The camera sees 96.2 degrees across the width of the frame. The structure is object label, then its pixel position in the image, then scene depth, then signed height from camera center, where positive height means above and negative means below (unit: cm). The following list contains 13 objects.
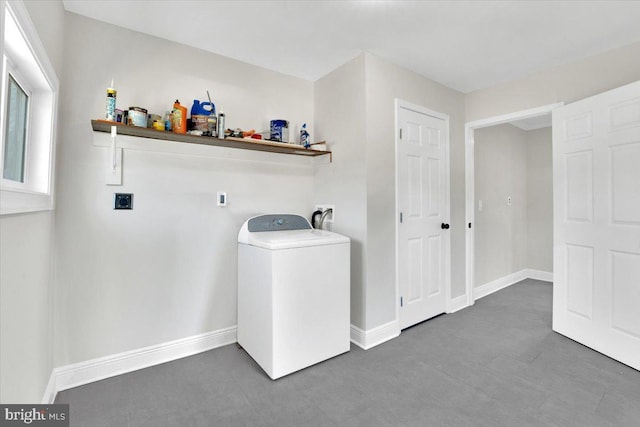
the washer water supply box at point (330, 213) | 269 +4
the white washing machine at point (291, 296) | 191 -57
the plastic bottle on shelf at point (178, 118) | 205 +70
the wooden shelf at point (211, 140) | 187 +58
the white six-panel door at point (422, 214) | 267 +2
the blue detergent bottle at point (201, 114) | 213 +79
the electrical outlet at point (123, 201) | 198 +11
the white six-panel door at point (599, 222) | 208 -4
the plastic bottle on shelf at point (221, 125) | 216 +69
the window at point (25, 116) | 107 +52
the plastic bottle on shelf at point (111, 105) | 181 +70
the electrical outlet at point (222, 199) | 237 +14
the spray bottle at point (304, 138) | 266 +73
